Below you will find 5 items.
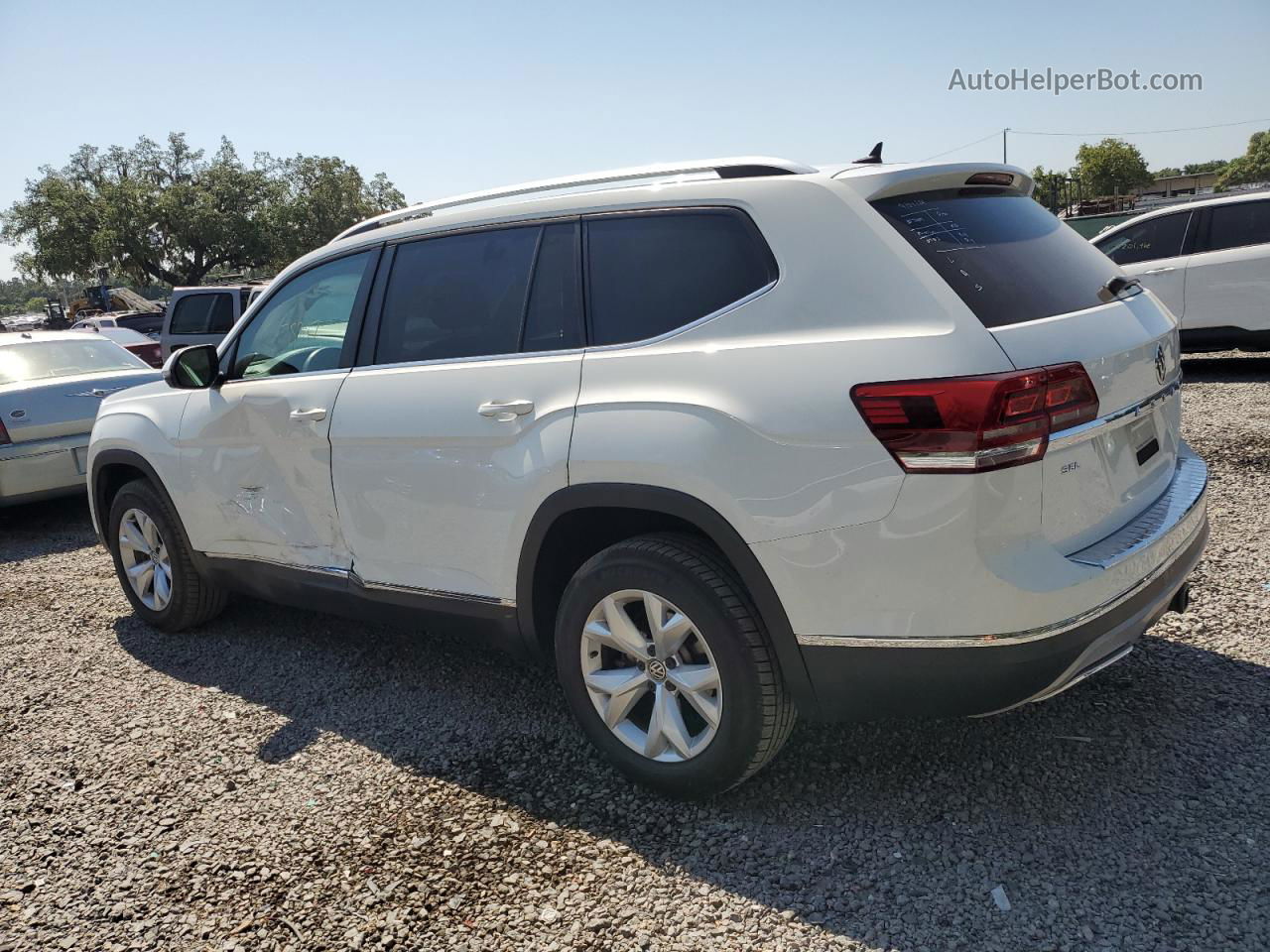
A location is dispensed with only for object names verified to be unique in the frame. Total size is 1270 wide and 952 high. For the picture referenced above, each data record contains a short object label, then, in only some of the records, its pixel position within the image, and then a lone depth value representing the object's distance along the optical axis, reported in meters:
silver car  7.07
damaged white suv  2.32
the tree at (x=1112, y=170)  107.00
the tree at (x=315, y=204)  57.72
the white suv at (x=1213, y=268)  8.98
